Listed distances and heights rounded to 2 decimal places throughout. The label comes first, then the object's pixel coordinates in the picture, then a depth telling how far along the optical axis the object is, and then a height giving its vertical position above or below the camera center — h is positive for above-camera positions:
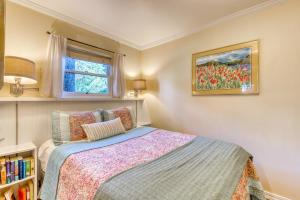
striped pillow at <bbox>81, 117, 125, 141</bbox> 1.89 -0.39
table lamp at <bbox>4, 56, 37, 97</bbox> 1.48 +0.27
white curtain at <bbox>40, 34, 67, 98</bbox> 1.98 +0.41
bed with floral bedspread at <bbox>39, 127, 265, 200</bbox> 0.93 -0.54
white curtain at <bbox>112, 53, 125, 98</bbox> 2.81 +0.43
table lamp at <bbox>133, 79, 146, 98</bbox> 3.15 +0.32
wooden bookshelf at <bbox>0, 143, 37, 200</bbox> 1.54 -0.57
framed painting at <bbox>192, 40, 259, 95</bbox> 2.01 +0.44
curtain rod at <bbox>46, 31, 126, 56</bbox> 2.05 +0.90
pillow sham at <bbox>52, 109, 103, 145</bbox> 1.78 -0.34
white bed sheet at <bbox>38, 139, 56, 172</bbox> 1.67 -0.60
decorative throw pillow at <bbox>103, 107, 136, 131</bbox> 2.29 -0.25
